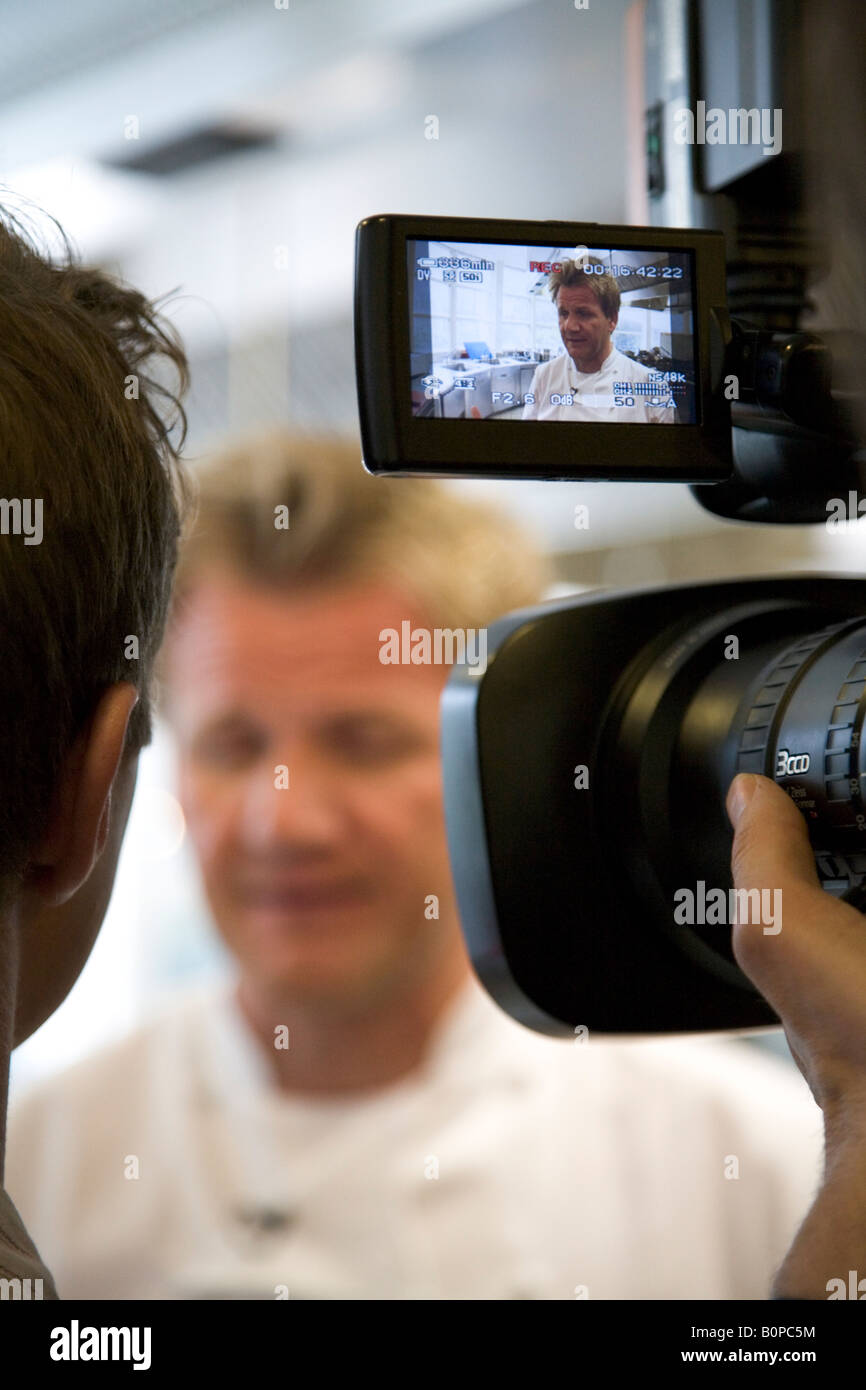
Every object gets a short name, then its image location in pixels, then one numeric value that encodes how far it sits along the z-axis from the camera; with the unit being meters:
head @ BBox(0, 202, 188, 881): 0.84
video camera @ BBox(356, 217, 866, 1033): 0.87
